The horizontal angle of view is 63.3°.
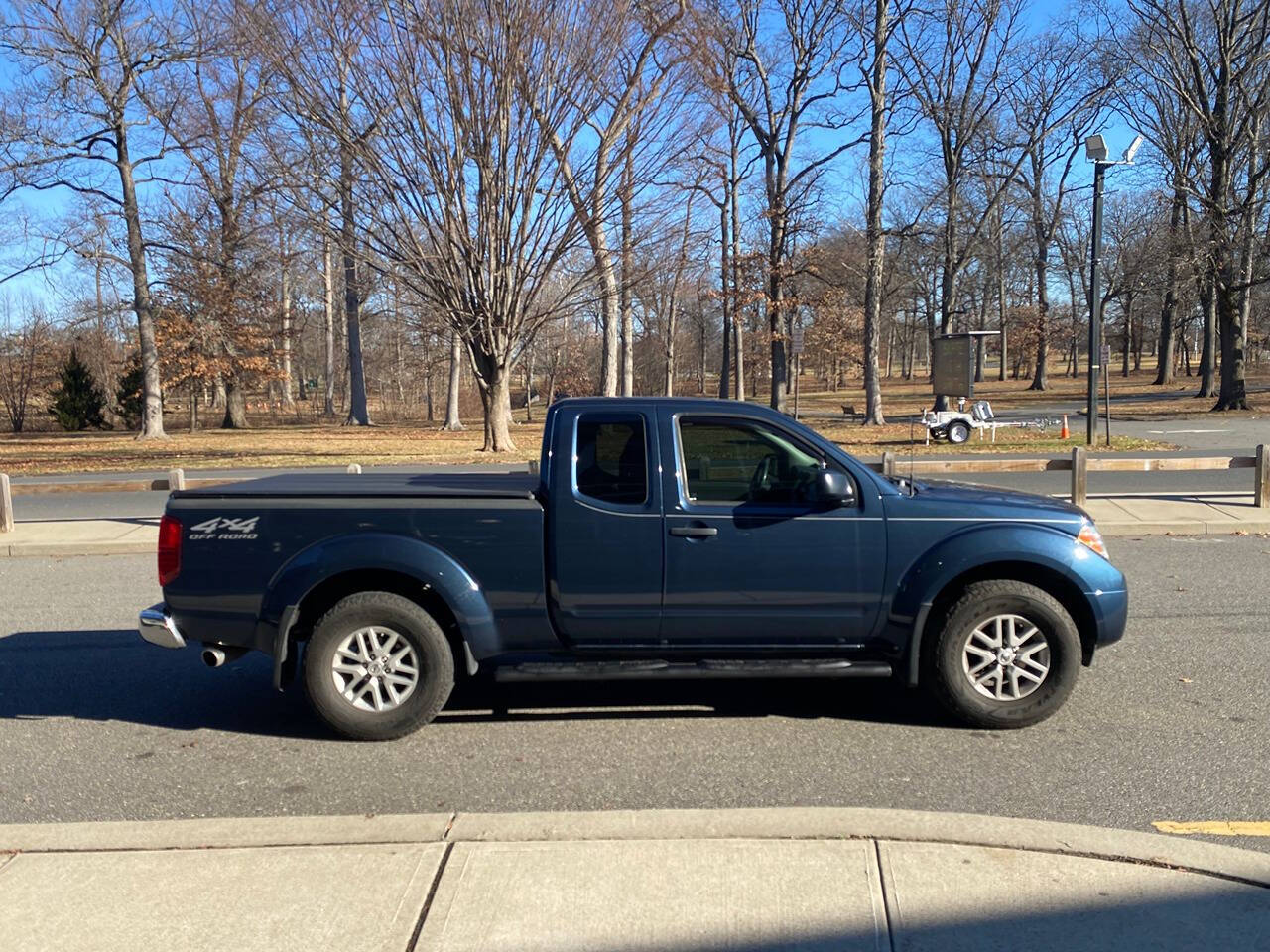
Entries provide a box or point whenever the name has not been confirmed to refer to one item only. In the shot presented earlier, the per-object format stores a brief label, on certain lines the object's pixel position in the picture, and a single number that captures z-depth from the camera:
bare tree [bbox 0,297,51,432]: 40.41
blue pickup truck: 5.23
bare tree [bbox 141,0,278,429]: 21.25
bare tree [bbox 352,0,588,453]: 18.05
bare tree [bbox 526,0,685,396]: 18.47
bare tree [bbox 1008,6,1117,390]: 38.16
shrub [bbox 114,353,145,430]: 42.25
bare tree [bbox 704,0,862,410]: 30.05
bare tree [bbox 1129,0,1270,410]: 32.19
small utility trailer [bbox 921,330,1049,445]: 25.64
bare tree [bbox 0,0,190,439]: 28.34
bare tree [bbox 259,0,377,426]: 17.77
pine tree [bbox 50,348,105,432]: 40.09
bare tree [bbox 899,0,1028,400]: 33.97
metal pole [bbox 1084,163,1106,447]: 20.06
